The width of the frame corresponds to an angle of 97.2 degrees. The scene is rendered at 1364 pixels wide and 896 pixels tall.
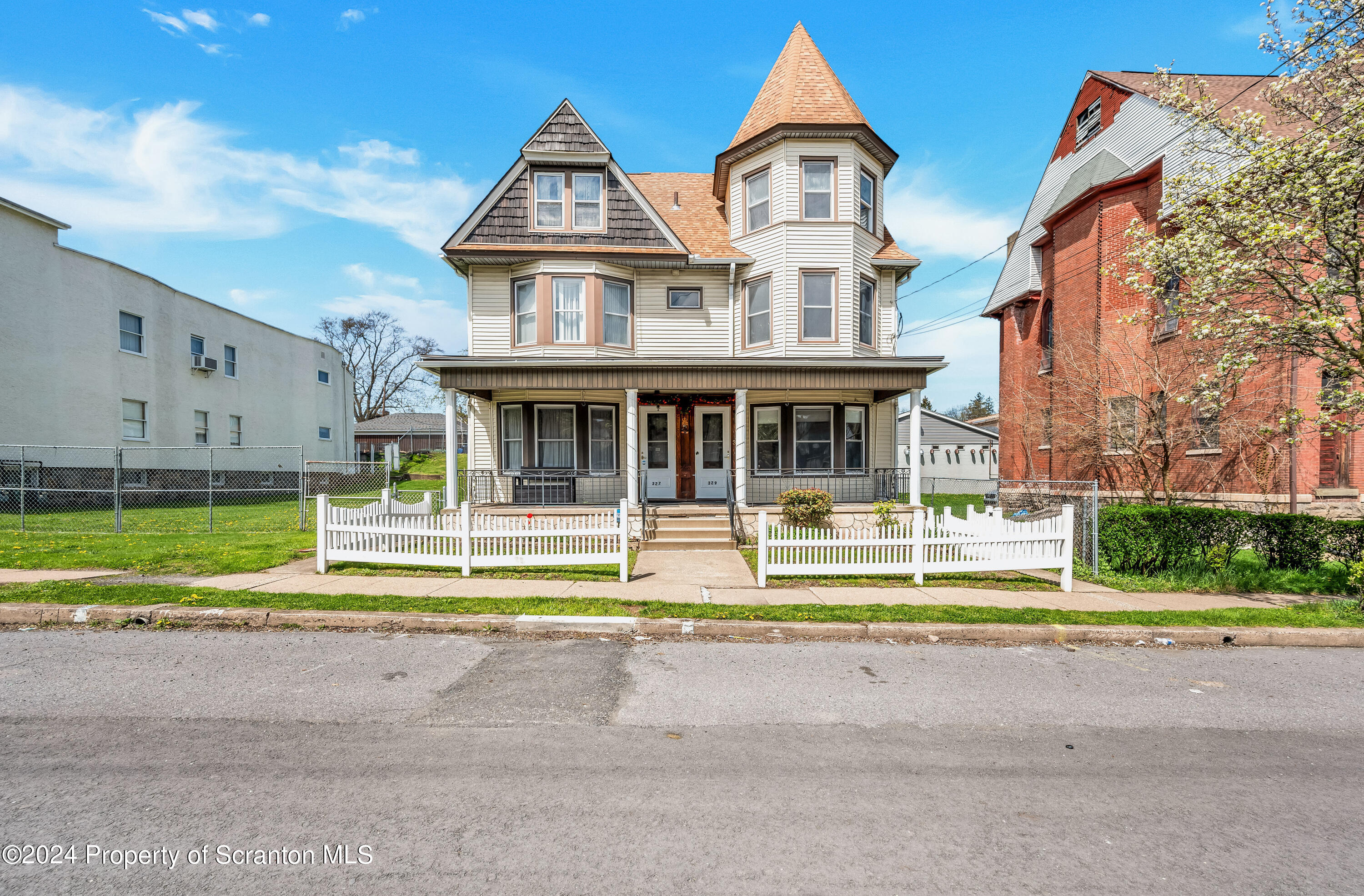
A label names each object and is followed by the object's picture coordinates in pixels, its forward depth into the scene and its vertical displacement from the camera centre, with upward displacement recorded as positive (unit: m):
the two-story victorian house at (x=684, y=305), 15.52 +3.80
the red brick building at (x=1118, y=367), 14.38 +2.31
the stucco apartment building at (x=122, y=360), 18.28 +3.32
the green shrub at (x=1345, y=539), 9.55 -1.51
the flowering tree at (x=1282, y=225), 7.65 +3.02
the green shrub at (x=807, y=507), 12.70 -1.26
